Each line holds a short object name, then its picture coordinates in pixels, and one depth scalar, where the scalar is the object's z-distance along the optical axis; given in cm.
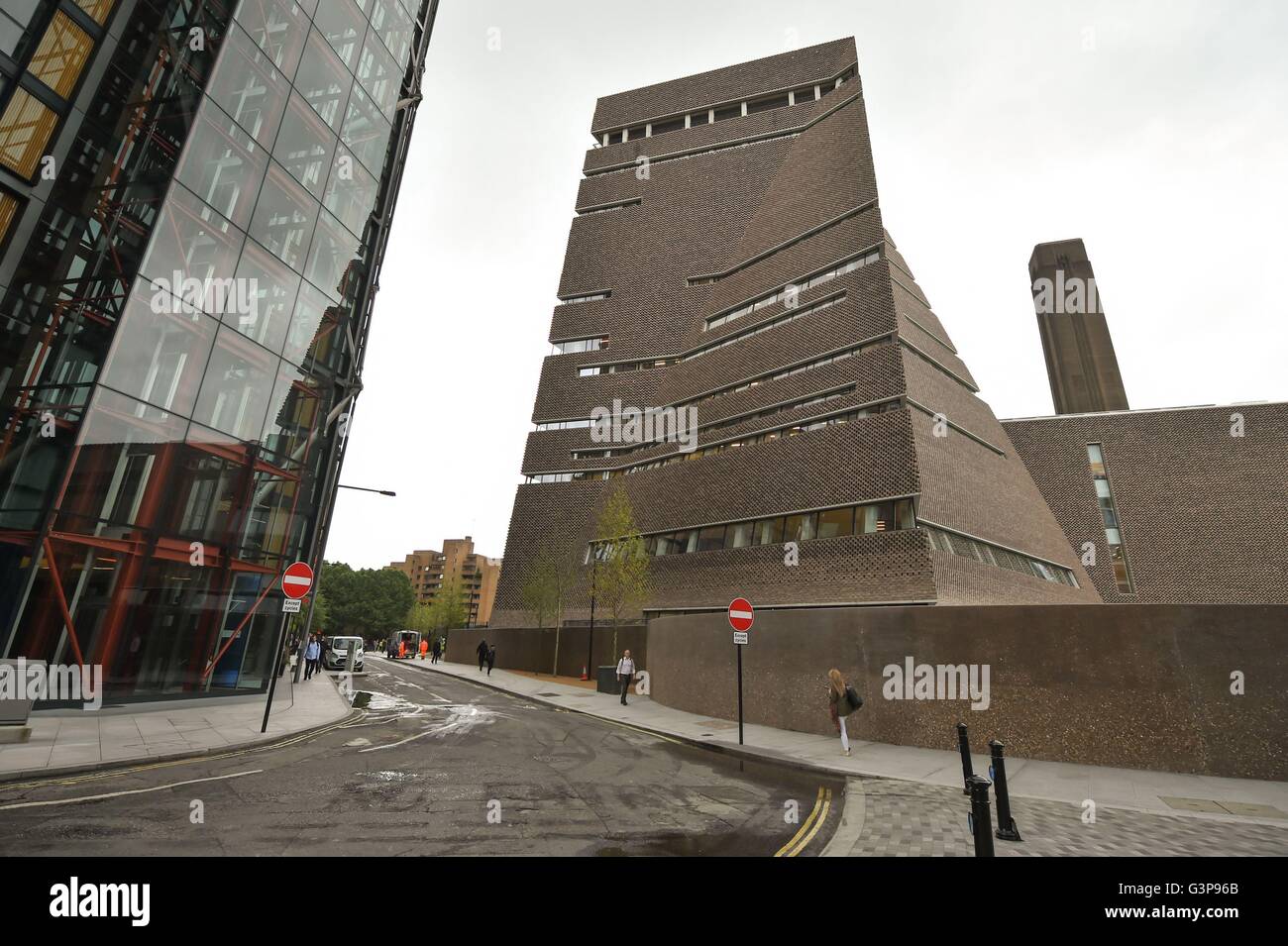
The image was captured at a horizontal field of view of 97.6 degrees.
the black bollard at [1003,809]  581
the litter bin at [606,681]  2452
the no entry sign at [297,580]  1173
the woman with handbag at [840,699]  1115
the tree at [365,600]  10444
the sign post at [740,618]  1293
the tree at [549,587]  3681
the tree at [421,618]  9312
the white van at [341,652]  3600
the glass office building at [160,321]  1330
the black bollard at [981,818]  464
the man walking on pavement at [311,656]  3057
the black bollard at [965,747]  750
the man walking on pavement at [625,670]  2035
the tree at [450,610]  7669
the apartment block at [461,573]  14088
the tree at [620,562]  2888
